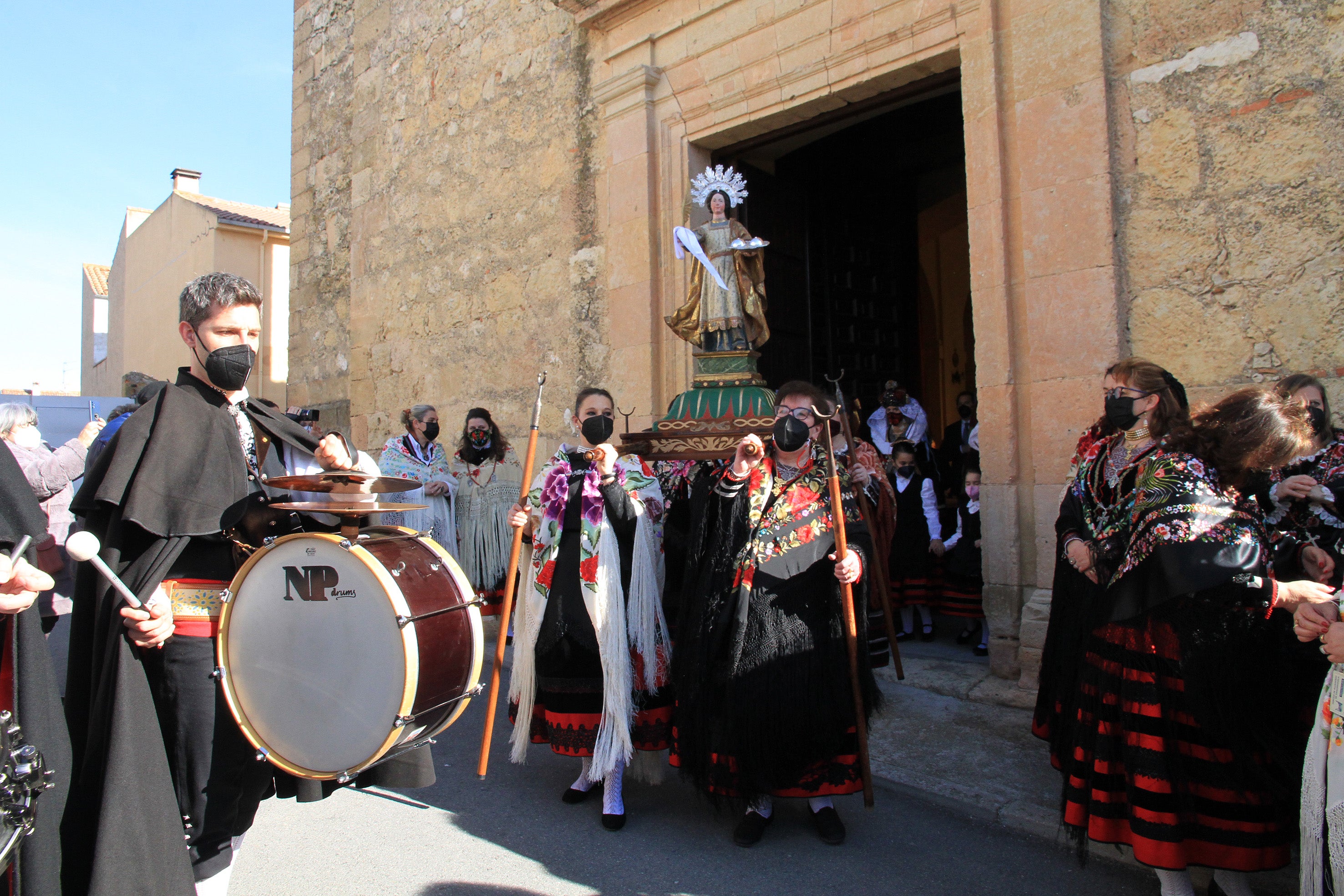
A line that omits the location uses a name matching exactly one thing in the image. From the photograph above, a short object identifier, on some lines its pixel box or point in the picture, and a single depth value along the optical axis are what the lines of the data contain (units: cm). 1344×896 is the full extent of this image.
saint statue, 492
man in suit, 718
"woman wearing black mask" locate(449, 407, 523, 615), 675
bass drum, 224
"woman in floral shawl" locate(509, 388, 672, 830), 346
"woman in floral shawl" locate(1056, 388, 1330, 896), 246
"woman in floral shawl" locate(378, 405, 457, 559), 636
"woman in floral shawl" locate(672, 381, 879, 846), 309
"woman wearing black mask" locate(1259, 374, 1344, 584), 280
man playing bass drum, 210
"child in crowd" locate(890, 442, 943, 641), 618
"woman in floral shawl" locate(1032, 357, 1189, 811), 302
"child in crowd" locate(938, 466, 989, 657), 586
